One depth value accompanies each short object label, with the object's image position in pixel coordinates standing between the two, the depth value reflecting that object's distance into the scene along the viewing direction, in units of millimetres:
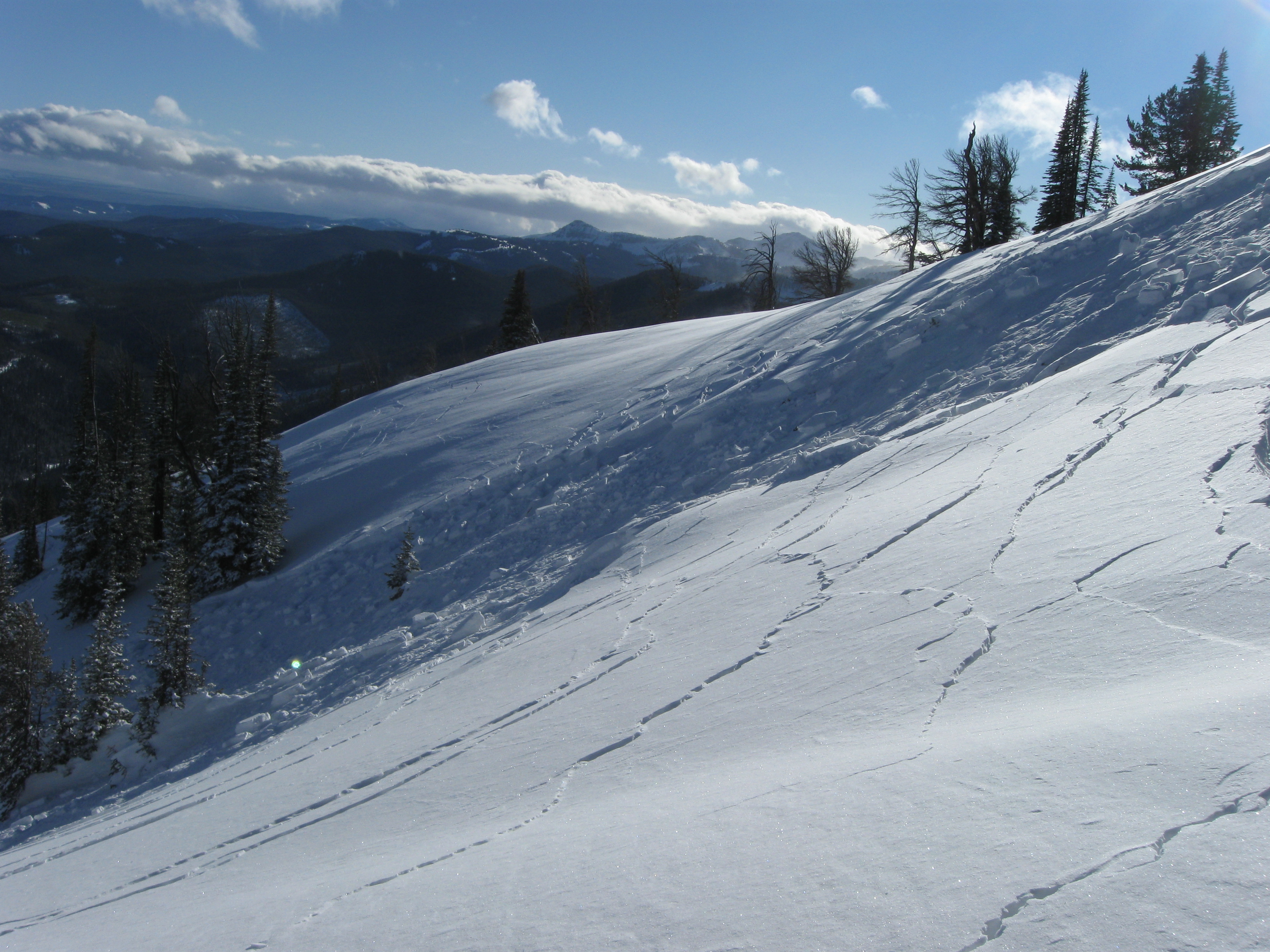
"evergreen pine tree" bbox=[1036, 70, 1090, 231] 35531
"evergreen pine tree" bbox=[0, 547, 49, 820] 12180
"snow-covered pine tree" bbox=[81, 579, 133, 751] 12680
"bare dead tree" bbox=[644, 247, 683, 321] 42250
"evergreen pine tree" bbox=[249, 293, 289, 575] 18266
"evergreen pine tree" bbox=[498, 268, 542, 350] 40688
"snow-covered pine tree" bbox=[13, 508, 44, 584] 33750
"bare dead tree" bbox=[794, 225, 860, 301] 38250
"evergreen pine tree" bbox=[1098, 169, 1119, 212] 42906
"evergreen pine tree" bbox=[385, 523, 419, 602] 14336
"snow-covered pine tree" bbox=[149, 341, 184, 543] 27281
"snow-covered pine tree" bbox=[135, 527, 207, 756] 12477
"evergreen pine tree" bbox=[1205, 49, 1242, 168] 36438
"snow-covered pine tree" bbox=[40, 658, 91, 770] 12492
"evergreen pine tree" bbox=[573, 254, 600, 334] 45031
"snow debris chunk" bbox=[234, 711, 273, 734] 11312
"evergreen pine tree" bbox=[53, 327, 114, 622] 23406
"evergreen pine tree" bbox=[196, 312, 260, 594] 18438
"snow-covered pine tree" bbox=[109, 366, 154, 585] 23938
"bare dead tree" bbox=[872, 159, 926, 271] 34906
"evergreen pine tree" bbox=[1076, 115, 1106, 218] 40938
